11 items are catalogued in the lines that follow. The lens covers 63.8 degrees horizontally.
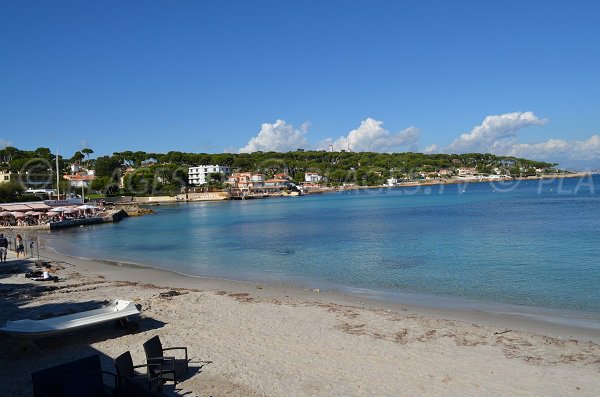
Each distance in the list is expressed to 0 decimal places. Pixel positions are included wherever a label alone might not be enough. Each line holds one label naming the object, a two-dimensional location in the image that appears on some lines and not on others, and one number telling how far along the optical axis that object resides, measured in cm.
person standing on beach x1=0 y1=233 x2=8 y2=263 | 2205
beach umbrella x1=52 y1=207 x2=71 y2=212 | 4994
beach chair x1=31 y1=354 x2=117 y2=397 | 581
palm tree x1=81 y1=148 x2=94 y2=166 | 15575
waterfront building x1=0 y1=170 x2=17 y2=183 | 8356
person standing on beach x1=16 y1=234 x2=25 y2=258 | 2411
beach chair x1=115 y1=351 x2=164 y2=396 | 706
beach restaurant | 4772
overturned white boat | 875
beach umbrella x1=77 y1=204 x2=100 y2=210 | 5503
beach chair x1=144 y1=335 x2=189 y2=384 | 751
